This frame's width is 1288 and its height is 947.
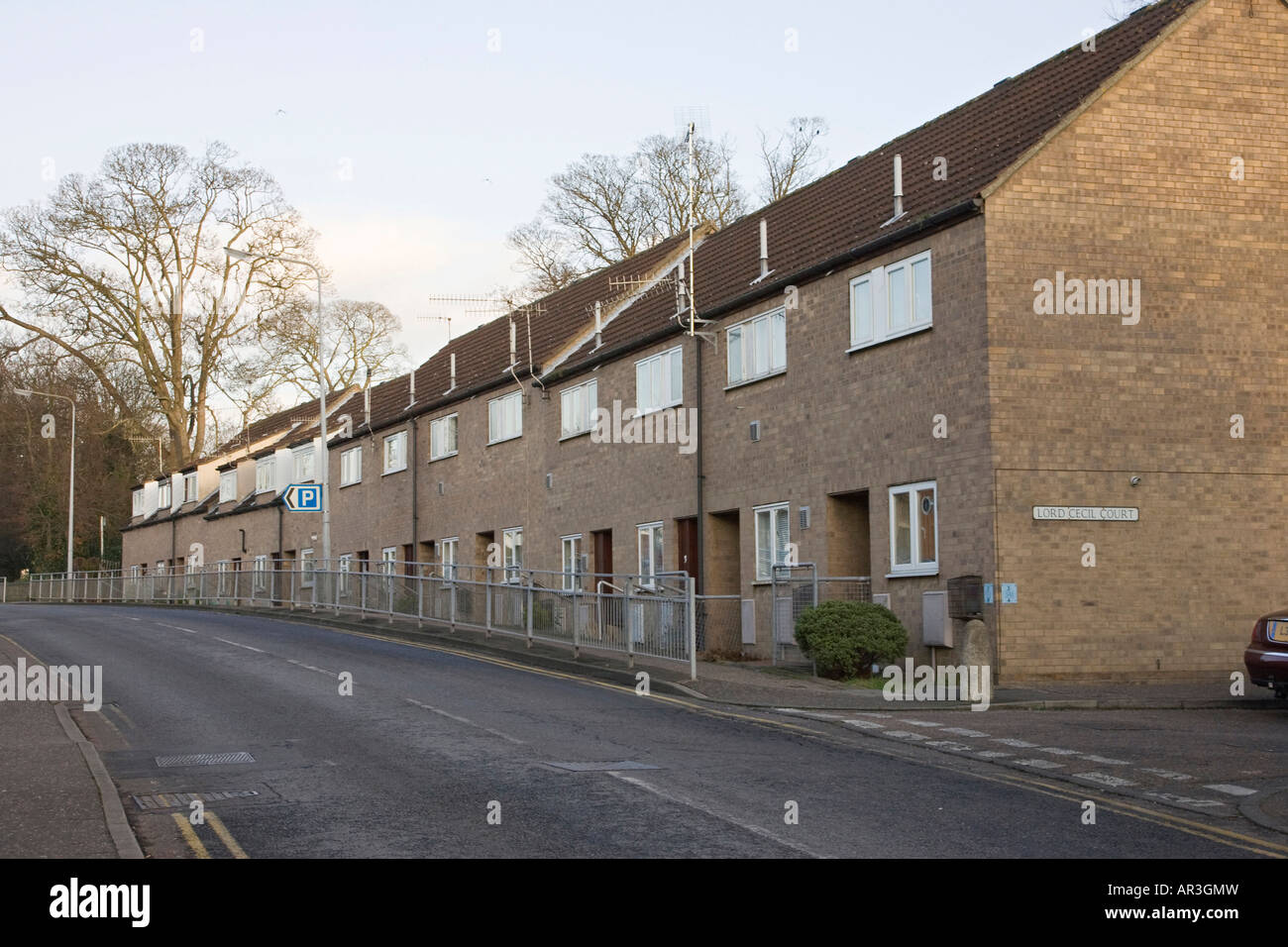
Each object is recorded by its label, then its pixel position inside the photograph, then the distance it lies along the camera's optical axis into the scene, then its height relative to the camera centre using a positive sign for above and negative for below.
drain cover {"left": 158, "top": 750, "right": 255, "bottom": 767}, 12.59 -1.69
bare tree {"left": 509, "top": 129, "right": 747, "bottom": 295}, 47.34 +11.70
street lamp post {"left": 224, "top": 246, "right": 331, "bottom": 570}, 37.81 +1.19
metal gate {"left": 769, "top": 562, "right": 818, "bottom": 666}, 22.64 -0.68
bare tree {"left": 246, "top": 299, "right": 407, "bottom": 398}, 56.28 +8.92
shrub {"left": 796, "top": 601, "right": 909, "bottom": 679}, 19.97 -1.12
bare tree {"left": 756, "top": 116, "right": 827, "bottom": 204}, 47.31 +12.15
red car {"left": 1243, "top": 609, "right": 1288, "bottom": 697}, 16.44 -1.17
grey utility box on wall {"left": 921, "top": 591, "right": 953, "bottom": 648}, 19.89 -0.92
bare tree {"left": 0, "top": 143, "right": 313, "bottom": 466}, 51.00 +9.85
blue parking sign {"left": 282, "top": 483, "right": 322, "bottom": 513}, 38.34 +1.68
